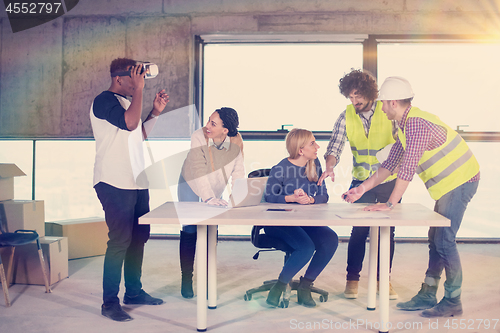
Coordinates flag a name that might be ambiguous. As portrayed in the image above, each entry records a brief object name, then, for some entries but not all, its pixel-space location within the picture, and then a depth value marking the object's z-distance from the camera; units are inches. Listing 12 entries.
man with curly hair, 116.3
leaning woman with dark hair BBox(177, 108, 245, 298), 110.6
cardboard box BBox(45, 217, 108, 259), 157.5
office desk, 85.4
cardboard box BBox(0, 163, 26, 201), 127.9
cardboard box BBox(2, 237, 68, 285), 126.3
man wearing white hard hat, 94.7
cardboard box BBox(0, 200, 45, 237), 126.9
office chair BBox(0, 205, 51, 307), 110.2
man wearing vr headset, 98.3
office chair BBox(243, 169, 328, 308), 108.9
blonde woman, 106.1
